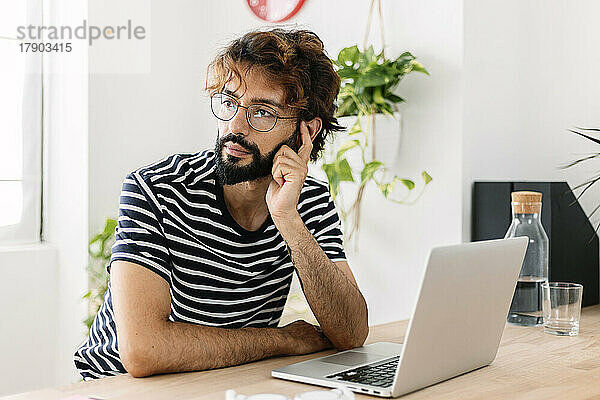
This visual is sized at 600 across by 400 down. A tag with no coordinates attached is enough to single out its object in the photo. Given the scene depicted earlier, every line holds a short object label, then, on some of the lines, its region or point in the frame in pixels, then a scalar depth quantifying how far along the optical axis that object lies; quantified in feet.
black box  10.53
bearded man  8.87
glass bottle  9.85
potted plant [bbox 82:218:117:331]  11.97
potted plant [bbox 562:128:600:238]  11.04
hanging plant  10.84
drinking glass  9.47
